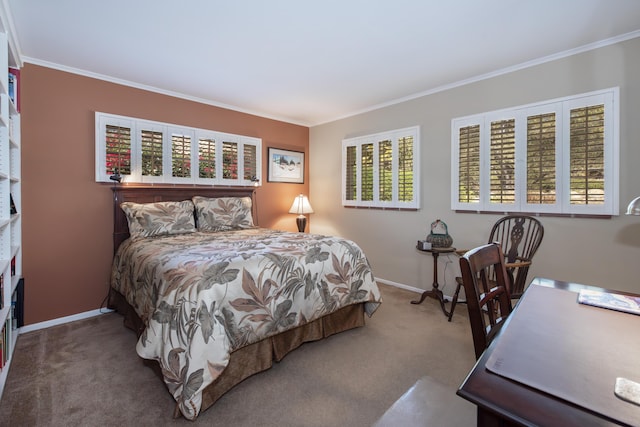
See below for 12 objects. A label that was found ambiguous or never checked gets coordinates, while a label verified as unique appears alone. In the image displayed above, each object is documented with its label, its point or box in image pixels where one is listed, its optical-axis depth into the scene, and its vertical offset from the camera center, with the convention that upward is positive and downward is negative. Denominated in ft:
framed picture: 15.03 +2.22
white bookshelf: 6.22 -0.08
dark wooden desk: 1.92 -1.30
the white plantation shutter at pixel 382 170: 12.43 +1.75
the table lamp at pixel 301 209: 15.14 +0.02
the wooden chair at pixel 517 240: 8.14 -0.91
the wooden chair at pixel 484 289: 3.61 -1.07
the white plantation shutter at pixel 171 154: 10.32 +2.15
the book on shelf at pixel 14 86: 7.66 +3.17
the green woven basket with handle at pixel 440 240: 10.53 -1.03
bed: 5.37 -1.82
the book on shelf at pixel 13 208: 7.43 +0.00
